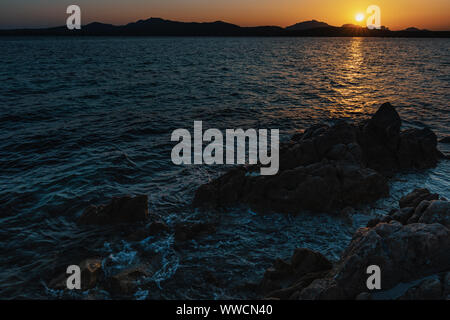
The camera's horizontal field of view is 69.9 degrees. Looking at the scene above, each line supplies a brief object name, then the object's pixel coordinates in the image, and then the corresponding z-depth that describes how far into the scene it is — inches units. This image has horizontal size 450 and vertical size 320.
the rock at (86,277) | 365.4
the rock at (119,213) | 492.7
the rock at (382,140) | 681.0
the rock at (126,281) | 358.6
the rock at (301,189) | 517.3
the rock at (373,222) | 391.5
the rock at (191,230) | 454.0
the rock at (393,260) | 289.4
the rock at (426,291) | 263.3
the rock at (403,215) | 373.7
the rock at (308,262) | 353.7
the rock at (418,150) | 682.8
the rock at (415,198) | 421.1
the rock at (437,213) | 331.3
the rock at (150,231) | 453.7
